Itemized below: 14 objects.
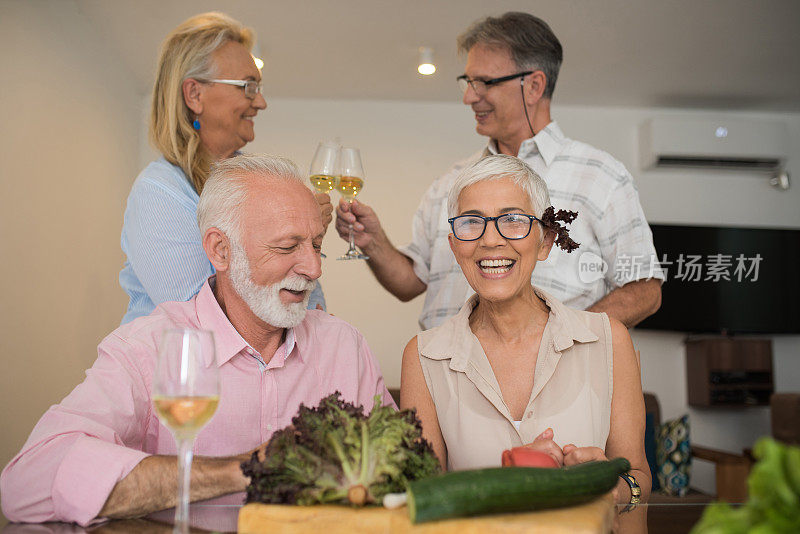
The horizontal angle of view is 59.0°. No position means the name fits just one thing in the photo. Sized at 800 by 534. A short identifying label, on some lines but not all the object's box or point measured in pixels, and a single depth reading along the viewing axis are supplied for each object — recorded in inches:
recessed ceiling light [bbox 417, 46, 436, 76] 188.2
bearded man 60.8
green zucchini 35.7
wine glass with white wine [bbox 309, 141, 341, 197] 89.2
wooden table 44.0
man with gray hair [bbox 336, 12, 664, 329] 102.1
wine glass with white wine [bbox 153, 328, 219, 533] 38.4
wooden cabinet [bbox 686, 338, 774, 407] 218.2
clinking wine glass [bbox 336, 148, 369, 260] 90.5
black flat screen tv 221.5
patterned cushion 173.8
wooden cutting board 36.5
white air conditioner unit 224.8
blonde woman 80.4
